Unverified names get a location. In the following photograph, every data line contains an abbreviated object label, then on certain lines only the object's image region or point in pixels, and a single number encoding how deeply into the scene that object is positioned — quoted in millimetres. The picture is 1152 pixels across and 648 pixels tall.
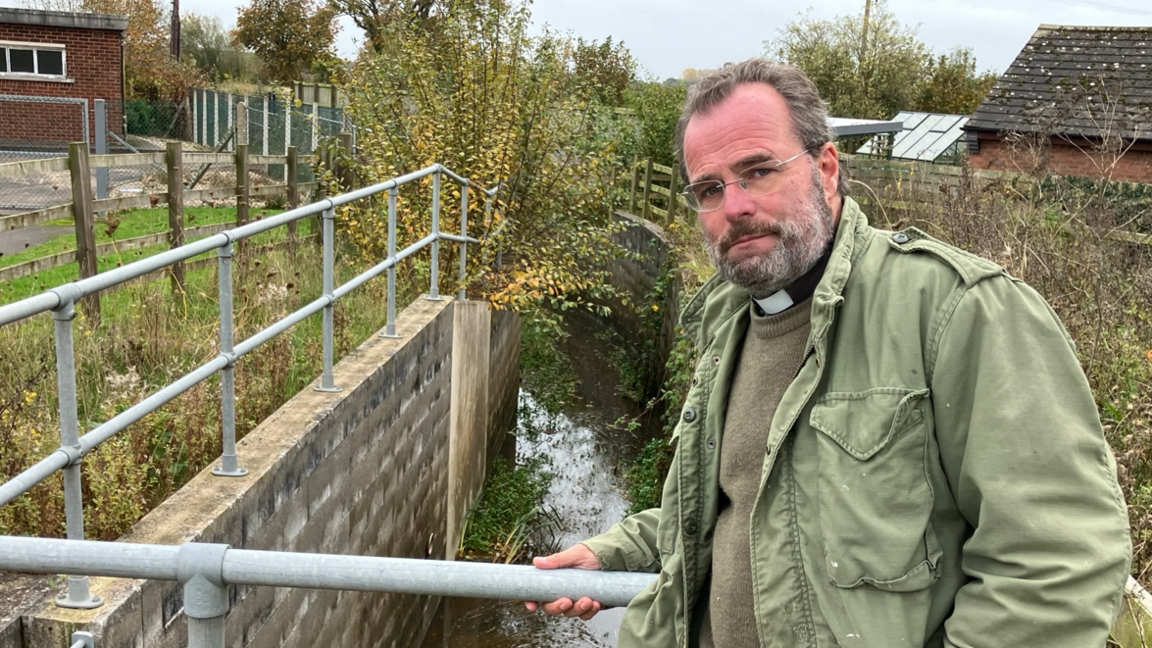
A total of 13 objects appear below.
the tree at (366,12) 32078
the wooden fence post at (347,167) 10883
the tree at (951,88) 35438
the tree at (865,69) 34250
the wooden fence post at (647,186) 19391
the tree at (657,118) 20000
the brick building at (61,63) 22562
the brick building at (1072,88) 16906
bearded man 1366
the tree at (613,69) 23875
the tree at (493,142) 9117
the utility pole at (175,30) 38062
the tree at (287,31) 36188
